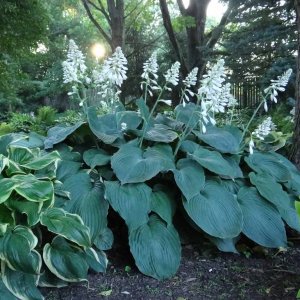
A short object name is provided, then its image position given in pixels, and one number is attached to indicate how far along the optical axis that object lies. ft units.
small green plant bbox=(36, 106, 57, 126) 23.11
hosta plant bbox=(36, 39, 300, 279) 8.52
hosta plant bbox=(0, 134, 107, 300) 6.92
